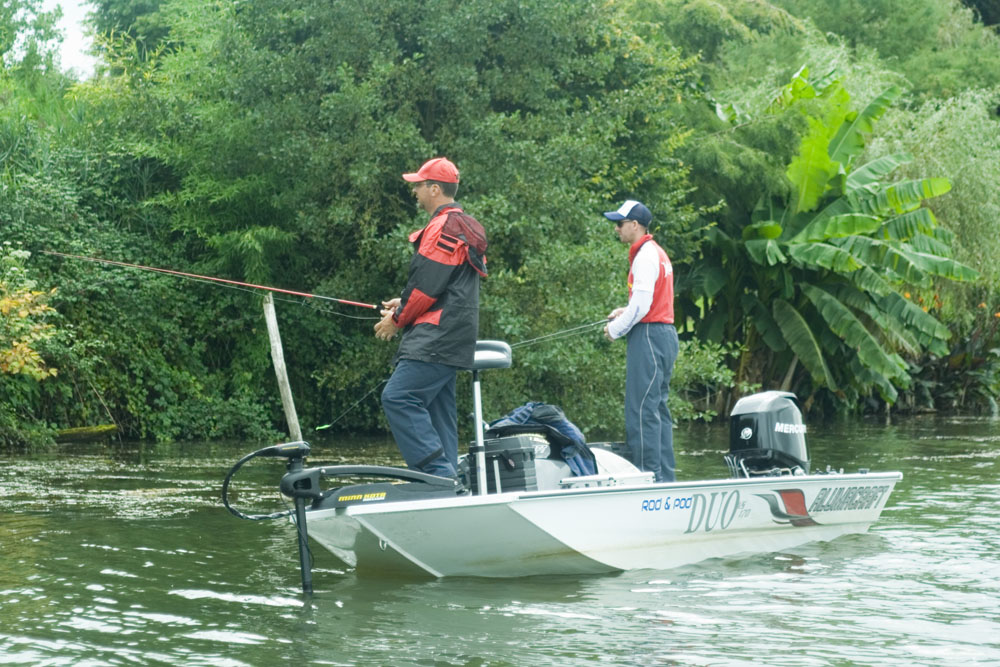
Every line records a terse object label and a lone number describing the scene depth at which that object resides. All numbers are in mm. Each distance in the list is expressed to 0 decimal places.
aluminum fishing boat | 13555
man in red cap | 14422
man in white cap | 16594
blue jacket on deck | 15773
